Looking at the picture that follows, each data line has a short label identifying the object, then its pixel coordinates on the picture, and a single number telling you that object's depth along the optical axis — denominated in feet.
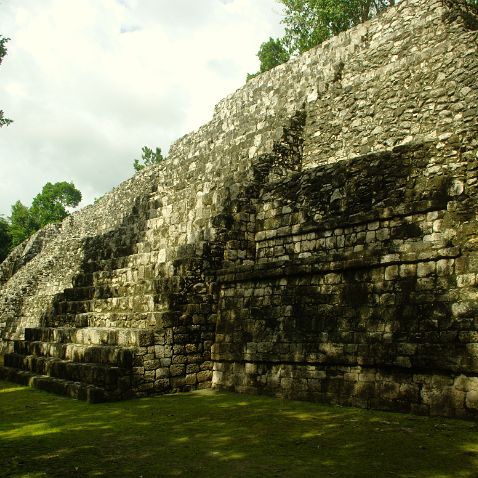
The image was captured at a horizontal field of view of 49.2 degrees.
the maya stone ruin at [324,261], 22.04
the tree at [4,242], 104.58
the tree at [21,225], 127.85
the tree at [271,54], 94.73
